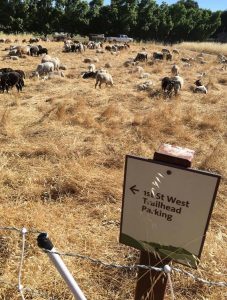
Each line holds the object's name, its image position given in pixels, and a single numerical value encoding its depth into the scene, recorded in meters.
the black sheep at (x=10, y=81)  13.98
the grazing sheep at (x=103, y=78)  15.52
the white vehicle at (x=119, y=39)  44.89
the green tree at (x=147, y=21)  59.59
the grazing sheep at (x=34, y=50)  27.59
